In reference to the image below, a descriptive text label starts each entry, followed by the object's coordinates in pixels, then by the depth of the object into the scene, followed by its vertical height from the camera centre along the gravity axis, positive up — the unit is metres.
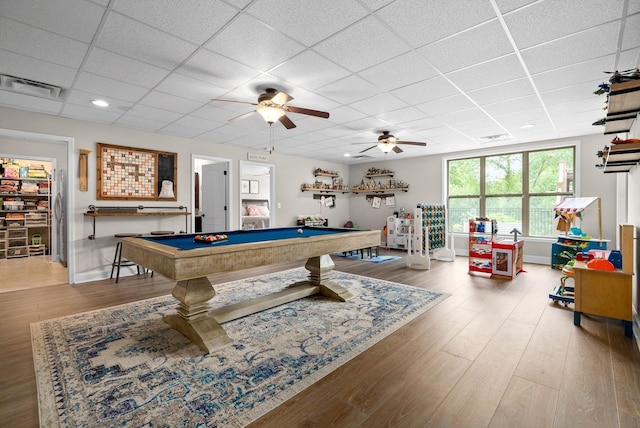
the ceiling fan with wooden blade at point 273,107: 3.26 +1.24
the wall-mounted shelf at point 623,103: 1.84 +0.79
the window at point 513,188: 5.97 +0.56
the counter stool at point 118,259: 4.56 -0.76
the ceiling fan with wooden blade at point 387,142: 5.06 +1.25
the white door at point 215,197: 6.35 +0.38
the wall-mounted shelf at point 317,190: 7.79 +0.66
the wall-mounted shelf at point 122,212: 4.61 +0.02
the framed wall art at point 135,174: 4.81 +0.70
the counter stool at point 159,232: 4.87 -0.32
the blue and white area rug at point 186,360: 1.67 -1.12
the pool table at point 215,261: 2.16 -0.40
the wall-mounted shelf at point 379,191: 7.86 +0.65
